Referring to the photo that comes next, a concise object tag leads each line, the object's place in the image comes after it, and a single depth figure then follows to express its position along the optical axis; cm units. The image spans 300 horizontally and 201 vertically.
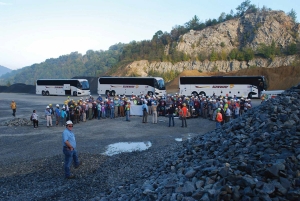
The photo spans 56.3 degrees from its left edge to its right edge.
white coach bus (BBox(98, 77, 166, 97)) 4419
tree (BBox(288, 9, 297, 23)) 9162
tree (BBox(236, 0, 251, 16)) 9044
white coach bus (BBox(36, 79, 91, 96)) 4838
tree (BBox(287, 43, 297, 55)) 6725
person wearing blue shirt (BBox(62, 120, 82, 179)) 979
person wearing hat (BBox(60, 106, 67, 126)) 2082
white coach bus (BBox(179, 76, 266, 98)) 3859
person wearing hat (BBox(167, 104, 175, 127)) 1980
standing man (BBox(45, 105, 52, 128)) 2044
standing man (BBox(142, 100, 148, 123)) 2147
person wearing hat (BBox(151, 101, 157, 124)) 2147
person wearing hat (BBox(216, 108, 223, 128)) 1669
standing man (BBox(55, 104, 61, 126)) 2098
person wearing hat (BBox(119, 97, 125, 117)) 2487
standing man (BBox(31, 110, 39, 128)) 2011
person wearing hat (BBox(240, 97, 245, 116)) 2183
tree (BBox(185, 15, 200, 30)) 8948
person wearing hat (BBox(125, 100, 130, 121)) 2258
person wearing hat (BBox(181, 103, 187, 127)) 1955
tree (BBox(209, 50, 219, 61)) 7625
